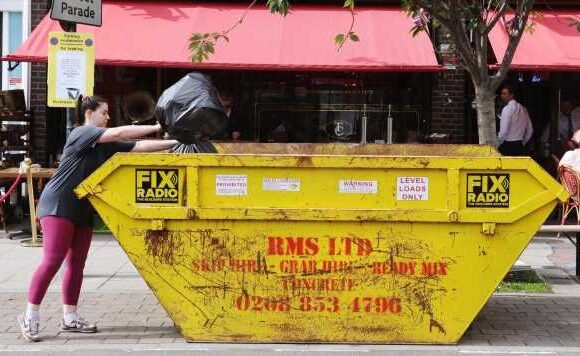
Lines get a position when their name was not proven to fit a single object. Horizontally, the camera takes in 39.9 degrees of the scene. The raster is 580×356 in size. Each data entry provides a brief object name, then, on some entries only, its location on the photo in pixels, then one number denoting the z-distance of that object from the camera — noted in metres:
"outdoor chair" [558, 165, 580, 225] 8.95
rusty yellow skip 5.52
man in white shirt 11.51
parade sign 7.57
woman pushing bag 5.78
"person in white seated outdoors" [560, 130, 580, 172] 9.28
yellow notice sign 7.82
